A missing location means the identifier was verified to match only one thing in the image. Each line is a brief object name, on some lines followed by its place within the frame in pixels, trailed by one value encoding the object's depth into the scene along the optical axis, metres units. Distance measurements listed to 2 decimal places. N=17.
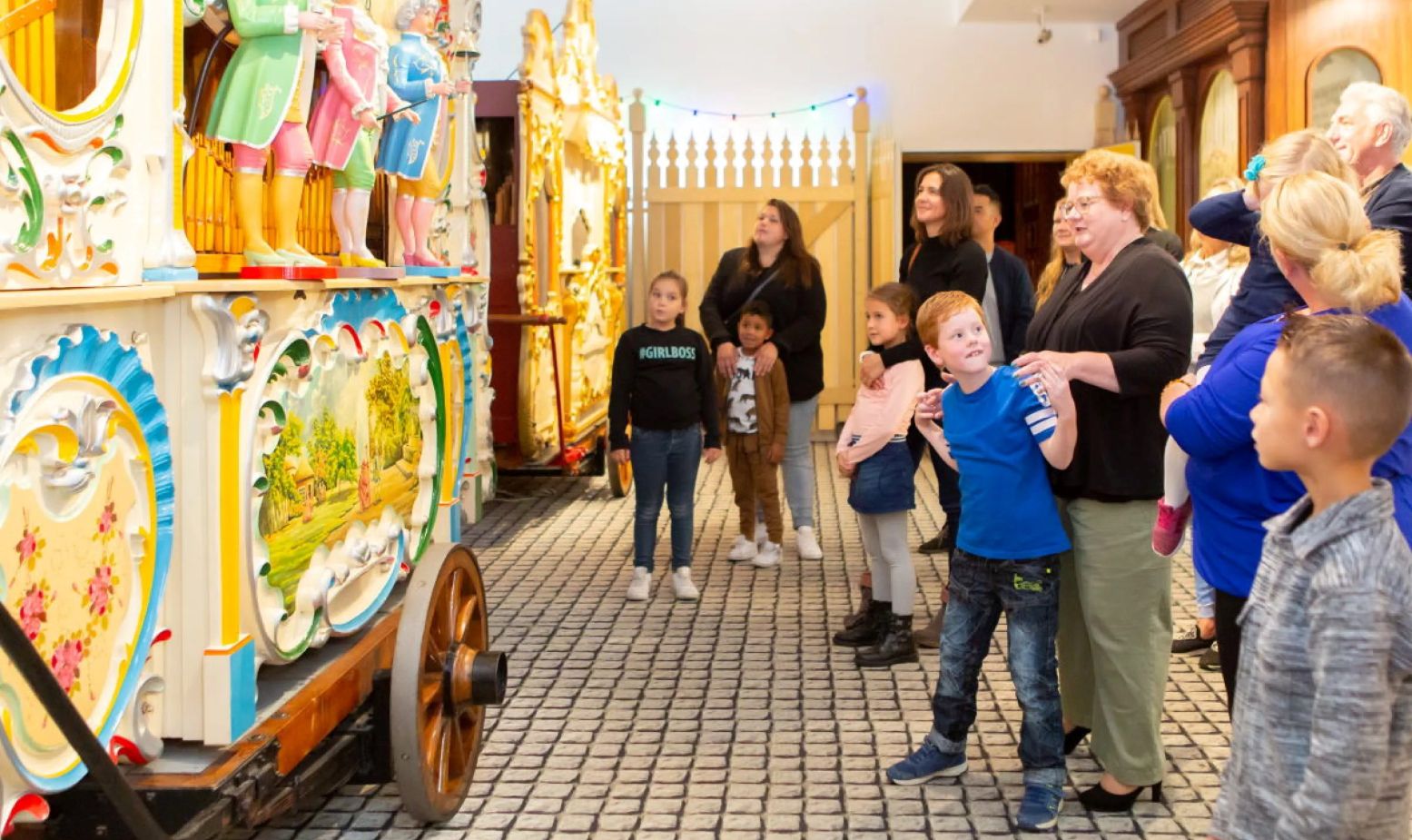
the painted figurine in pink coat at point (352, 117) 2.99
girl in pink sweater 4.74
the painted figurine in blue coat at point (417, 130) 3.43
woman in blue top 2.54
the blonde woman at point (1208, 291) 4.93
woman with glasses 3.20
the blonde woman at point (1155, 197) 3.35
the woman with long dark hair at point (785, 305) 6.04
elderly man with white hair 3.58
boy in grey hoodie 1.90
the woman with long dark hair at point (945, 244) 5.04
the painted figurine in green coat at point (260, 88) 2.65
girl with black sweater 5.55
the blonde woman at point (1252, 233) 2.90
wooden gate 10.66
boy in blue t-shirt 3.33
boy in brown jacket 6.03
